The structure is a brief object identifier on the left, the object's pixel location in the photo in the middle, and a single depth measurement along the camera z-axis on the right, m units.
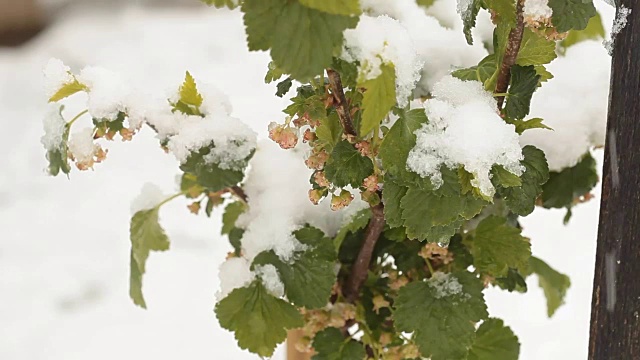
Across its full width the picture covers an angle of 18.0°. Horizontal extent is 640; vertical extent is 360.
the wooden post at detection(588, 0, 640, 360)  0.97
